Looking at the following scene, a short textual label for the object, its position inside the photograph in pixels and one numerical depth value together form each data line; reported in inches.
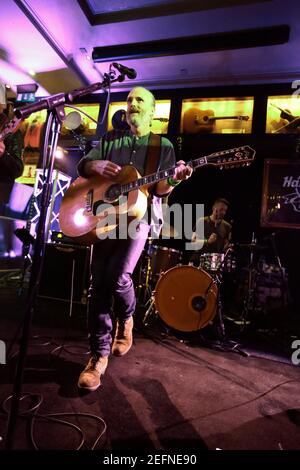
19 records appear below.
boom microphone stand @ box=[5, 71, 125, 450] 50.3
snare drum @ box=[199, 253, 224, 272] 153.2
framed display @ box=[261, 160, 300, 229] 222.8
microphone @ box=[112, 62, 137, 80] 77.2
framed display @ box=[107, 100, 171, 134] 260.4
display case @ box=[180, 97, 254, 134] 243.1
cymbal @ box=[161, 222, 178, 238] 209.7
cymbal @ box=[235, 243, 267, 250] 164.9
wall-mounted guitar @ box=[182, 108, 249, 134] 246.4
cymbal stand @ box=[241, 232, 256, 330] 179.1
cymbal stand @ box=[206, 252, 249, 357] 133.8
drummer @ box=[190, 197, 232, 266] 196.5
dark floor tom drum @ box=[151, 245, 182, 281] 171.2
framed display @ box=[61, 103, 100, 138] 279.7
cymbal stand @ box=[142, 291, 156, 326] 160.3
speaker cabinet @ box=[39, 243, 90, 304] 176.7
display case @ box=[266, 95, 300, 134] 229.8
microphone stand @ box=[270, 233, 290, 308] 195.3
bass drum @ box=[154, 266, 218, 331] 143.0
